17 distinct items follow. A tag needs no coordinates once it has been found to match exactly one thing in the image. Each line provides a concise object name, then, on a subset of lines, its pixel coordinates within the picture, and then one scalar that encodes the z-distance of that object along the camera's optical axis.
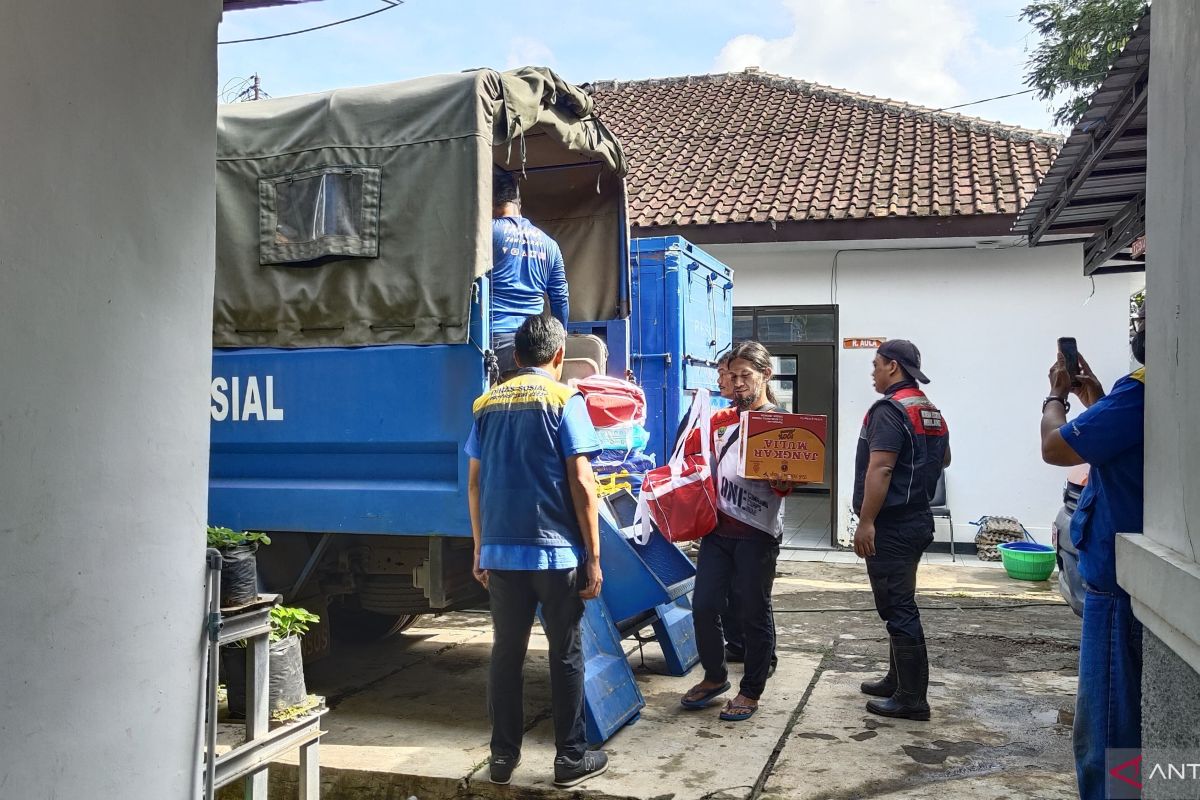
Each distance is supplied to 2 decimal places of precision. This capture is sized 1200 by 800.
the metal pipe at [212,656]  2.74
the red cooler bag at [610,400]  4.83
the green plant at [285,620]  3.53
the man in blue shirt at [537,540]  3.62
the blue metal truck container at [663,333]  6.51
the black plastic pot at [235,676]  3.67
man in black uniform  4.32
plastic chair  9.47
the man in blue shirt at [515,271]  4.52
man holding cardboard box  4.36
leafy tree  10.99
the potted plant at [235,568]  2.99
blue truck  4.16
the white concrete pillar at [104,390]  2.14
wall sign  9.96
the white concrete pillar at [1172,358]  1.94
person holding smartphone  2.58
